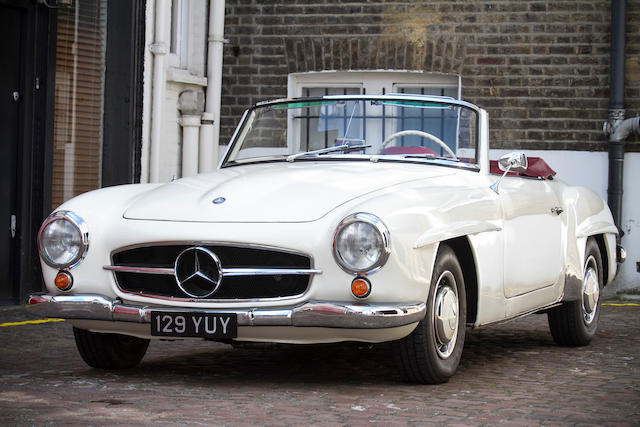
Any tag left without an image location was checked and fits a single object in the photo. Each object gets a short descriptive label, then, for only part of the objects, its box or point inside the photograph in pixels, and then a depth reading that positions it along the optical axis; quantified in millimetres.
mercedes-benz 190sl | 5176
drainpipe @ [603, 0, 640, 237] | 12180
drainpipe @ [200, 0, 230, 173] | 12422
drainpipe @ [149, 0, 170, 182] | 11125
